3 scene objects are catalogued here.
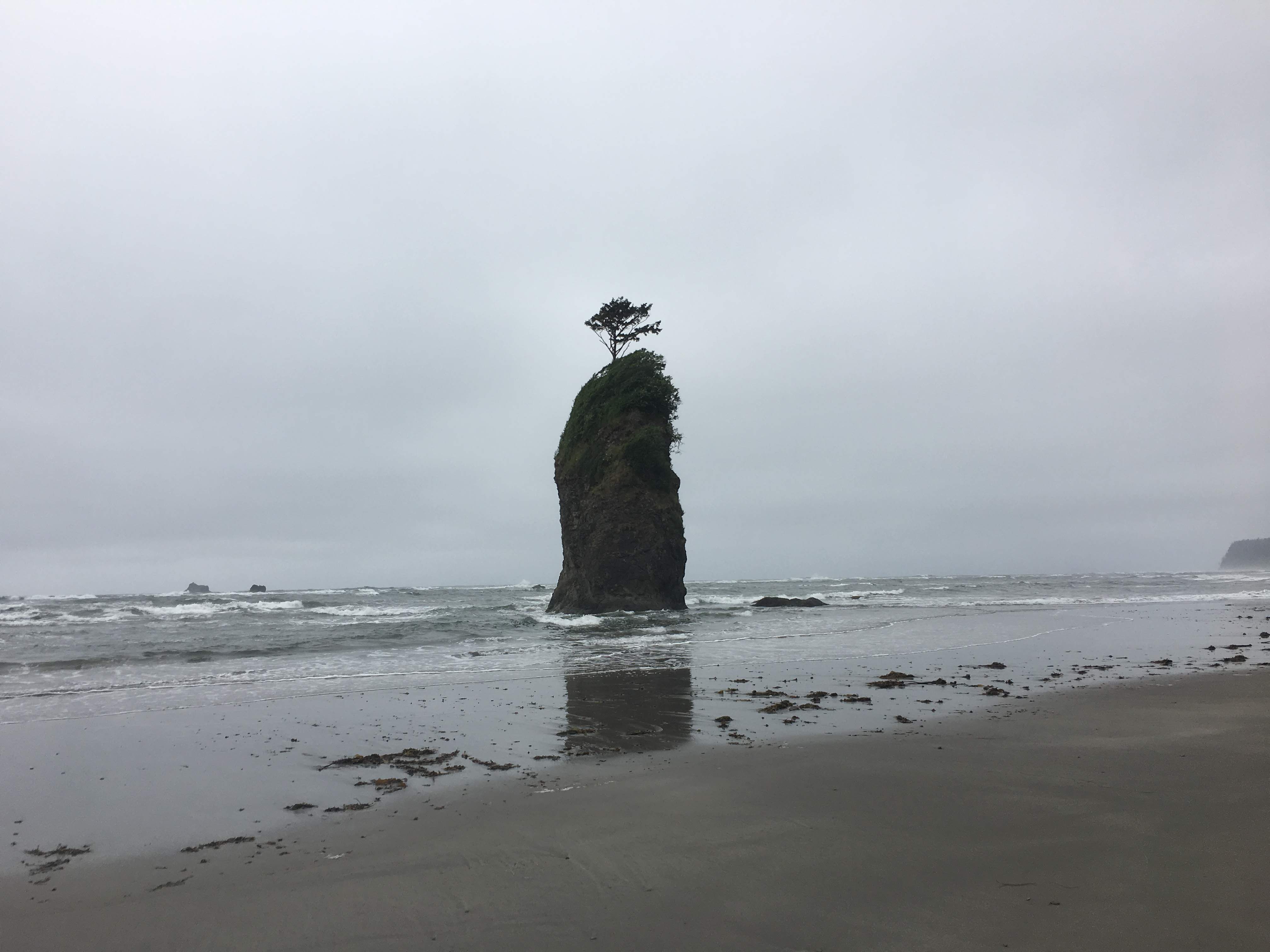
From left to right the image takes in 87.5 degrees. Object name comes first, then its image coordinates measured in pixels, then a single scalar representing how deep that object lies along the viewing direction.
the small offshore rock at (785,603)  36.12
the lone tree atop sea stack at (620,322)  36.56
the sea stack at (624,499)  31.50
